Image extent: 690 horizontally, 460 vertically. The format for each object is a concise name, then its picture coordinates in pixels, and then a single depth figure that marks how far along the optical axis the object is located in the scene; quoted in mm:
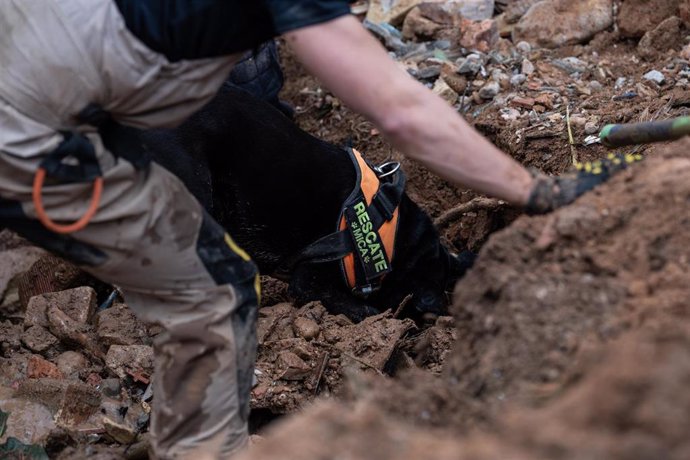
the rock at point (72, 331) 8250
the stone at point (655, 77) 9859
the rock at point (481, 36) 11406
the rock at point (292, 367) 7582
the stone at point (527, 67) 10664
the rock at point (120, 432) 7121
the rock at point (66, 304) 8586
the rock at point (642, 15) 10844
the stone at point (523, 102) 10023
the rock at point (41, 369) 7949
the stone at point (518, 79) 10539
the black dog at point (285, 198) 7484
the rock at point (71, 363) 8086
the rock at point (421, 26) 12031
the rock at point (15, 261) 9812
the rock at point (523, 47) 11193
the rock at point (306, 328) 7969
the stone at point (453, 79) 10766
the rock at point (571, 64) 10687
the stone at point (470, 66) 10891
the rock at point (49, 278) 9656
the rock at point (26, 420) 7041
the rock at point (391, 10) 12461
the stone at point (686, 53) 10094
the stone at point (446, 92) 10633
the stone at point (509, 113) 9945
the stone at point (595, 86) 10203
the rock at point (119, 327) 8281
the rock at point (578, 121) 9398
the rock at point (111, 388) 7746
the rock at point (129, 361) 7891
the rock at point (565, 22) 11289
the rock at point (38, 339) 8305
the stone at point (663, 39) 10539
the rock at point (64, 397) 7348
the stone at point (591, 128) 9211
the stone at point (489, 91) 10453
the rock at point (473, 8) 12117
